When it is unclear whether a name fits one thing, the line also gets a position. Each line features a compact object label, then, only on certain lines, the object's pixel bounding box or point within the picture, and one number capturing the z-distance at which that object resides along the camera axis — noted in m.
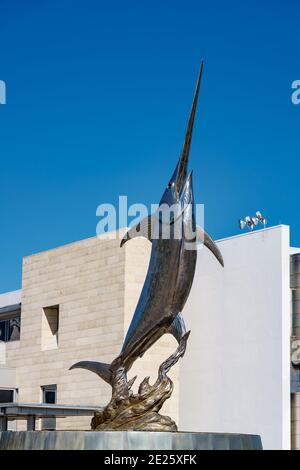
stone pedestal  16.61
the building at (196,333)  30.06
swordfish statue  18.75
